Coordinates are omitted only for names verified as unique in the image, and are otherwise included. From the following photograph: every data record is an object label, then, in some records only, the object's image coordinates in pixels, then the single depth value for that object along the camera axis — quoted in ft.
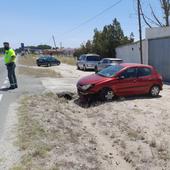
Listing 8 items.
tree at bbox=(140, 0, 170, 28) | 68.45
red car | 21.33
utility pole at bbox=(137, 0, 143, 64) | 43.35
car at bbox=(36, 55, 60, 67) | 69.37
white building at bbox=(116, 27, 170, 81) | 35.72
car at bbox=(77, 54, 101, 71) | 53.31
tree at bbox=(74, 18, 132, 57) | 72.12
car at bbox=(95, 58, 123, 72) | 43.93
